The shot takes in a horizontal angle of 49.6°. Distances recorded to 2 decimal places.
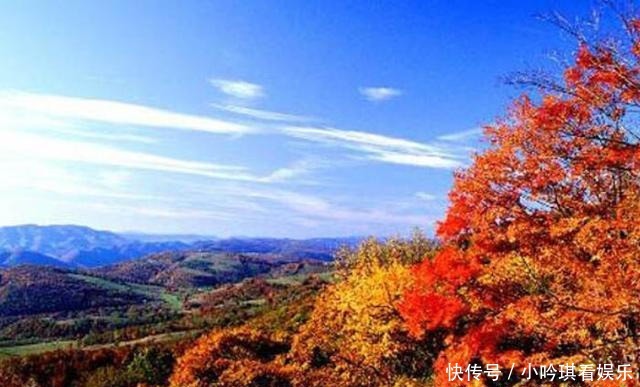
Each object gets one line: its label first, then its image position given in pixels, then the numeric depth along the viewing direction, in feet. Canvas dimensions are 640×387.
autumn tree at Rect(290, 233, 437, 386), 120.47
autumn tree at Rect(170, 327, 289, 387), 96.27
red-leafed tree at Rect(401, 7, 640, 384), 59.98
